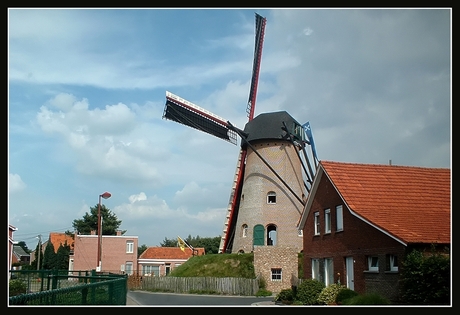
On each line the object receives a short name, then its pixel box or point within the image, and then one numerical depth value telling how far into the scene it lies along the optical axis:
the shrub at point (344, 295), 20.88
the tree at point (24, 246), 109.45
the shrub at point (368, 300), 17.55
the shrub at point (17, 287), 17.74
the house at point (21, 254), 89.40
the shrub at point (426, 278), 16.72
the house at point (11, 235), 34.76
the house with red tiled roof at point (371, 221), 20.73
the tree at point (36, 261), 65.97
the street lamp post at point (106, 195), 33.00
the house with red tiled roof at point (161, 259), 65.88
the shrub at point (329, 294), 21.88
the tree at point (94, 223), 83.69
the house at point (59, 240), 70.38
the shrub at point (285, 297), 26.13
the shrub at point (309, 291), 23.43
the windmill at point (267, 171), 44.19
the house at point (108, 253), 59.28
